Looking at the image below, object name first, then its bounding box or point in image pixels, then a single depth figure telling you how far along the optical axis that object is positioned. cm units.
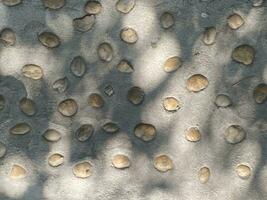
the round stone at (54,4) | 203
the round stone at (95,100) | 211
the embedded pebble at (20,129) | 211
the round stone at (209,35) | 208
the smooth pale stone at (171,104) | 213
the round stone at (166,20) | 207
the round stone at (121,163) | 215
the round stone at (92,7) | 205
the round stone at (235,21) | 207
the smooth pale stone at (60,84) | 210
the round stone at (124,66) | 210
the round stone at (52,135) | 212
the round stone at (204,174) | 214
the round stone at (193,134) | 214
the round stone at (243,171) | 214
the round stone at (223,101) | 212
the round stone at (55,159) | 214
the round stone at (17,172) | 213
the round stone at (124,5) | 206
